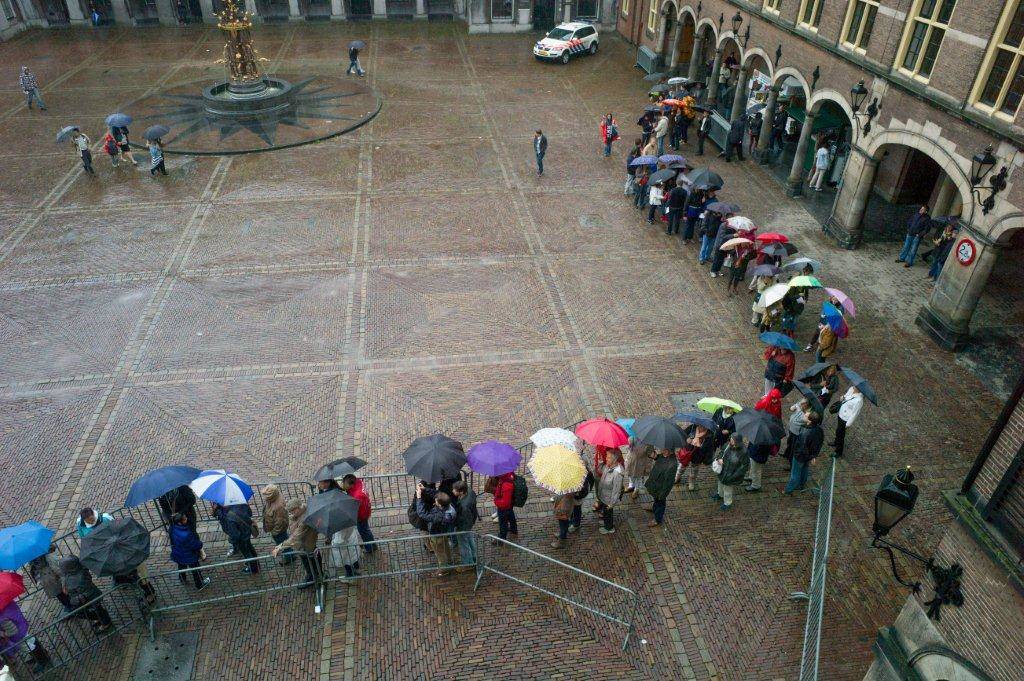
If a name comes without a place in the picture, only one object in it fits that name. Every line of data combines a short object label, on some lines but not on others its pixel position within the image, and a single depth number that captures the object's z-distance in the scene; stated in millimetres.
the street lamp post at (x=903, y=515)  6078
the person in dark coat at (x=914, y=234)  16094
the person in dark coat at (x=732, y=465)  9648
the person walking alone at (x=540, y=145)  20766
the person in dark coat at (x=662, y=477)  9344
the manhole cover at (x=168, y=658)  8242
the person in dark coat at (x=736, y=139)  22344
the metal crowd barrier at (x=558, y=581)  9023
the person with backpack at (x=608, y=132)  22016
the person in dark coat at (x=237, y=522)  8852
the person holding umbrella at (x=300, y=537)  8664
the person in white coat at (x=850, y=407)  10664
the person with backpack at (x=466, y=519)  8922
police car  32750
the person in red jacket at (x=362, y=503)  8953
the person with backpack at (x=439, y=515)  8797
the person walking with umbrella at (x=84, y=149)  20844
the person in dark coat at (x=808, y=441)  9953
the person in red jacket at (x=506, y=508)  9266
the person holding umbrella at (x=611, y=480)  9398
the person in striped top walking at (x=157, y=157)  20891
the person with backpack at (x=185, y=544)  8719
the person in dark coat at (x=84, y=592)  8164
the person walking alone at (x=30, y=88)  25953
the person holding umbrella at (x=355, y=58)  30266
